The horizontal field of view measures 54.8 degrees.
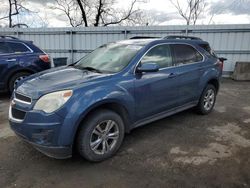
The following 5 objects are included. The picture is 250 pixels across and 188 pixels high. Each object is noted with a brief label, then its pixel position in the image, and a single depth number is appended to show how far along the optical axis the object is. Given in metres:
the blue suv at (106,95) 2.94
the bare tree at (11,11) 24.64
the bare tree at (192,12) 28.37
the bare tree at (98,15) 23.12
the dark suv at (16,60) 6.61
